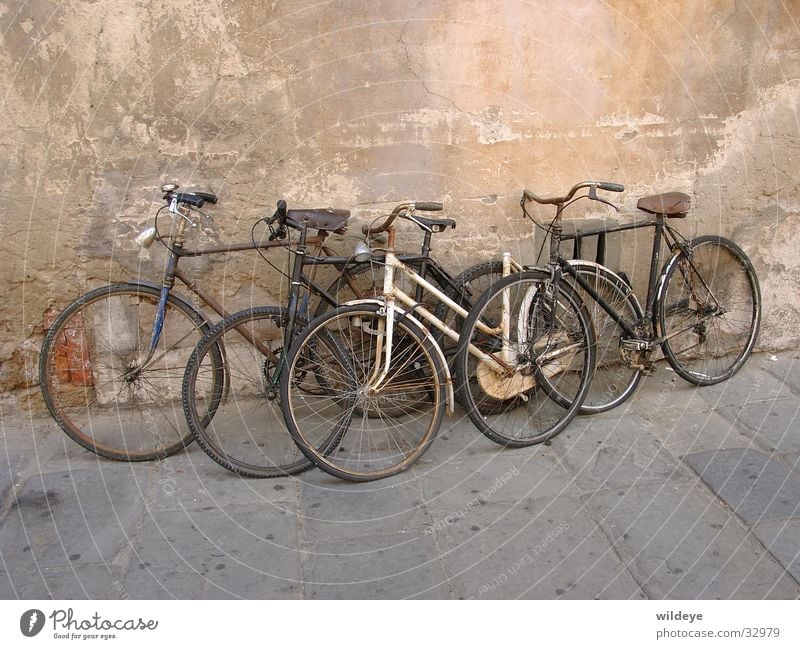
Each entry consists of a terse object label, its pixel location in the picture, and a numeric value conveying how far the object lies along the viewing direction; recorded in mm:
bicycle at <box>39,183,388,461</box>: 3984
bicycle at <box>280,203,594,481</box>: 3951
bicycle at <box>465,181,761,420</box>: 4480
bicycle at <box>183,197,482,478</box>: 3914
